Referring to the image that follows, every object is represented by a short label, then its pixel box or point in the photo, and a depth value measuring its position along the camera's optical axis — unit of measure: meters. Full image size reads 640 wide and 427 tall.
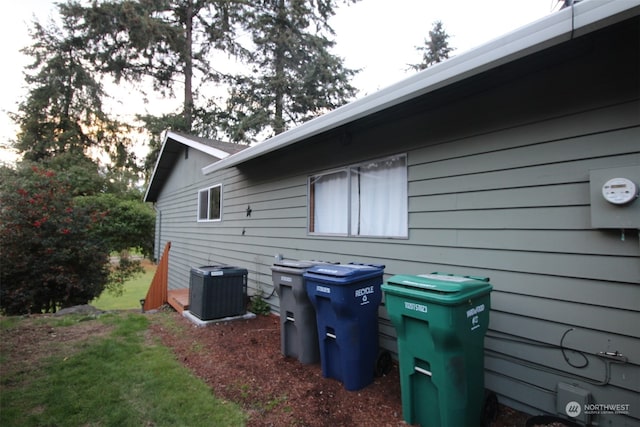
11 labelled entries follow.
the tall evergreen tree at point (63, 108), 16.05
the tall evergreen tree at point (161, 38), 14.55
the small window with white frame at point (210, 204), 8.17
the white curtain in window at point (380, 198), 3.72
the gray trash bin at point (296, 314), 3.52
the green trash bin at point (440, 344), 2.15
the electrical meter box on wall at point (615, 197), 2.09
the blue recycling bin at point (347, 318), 2.93
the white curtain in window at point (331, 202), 4.50
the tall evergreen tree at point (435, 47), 18.67
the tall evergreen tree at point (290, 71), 14.94
